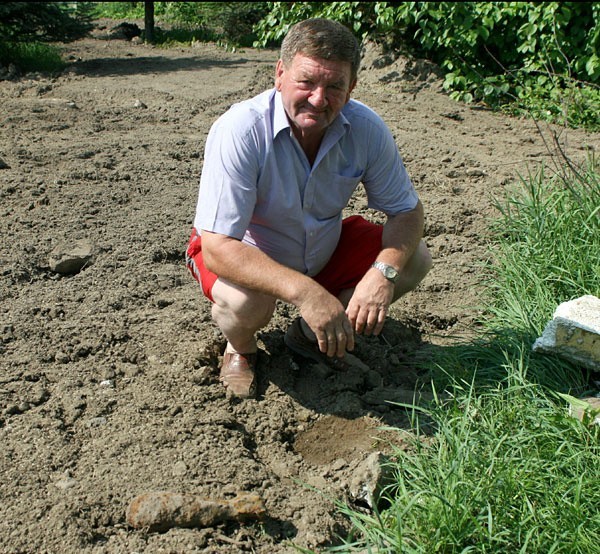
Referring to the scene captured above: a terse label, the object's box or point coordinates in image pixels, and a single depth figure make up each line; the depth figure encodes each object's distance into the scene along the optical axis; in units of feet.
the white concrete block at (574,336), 10.74
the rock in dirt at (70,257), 14.57
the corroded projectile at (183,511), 8.64
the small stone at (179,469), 9.48
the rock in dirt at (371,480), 9.10
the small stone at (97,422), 10.39
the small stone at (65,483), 9.22
